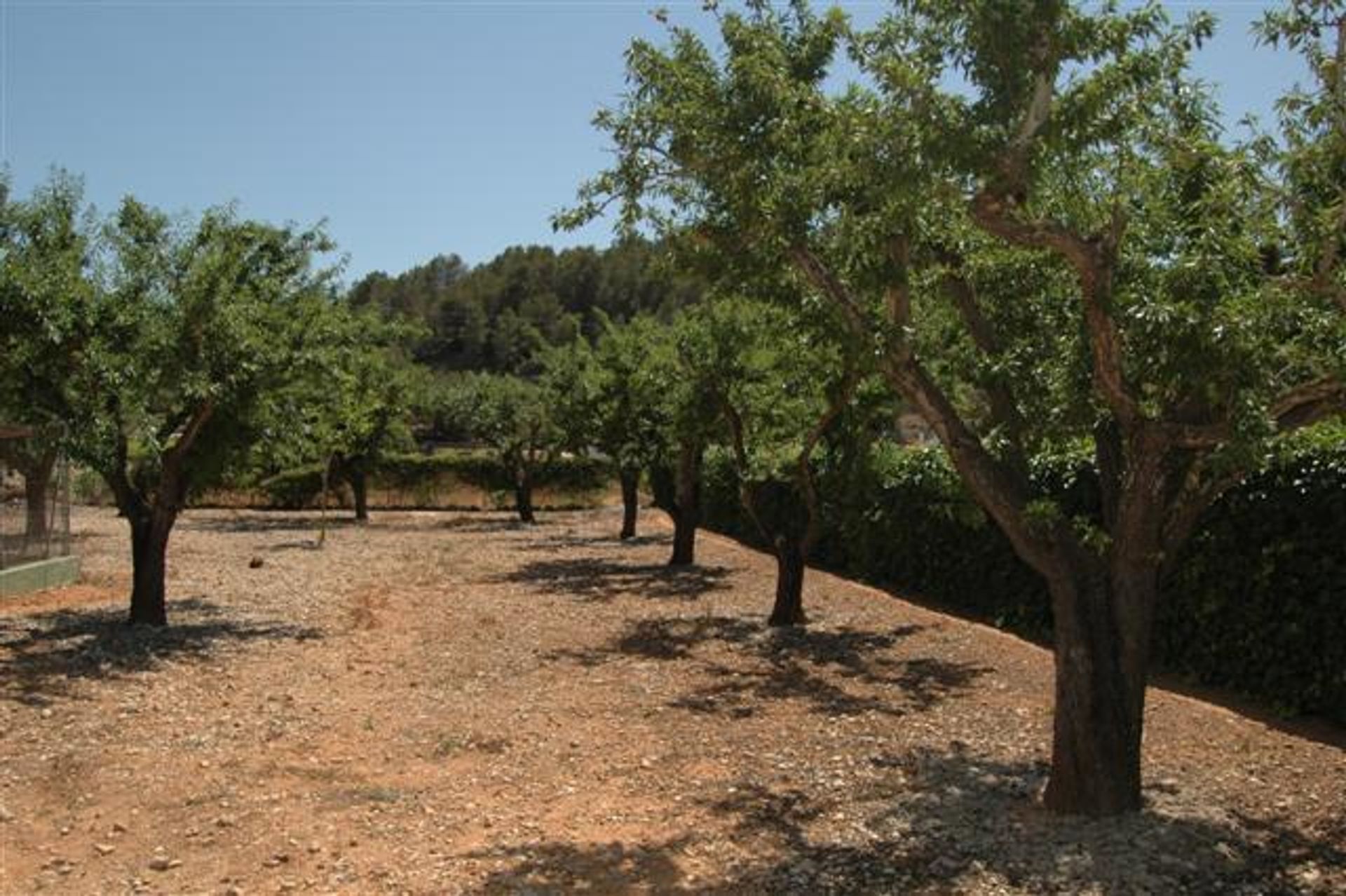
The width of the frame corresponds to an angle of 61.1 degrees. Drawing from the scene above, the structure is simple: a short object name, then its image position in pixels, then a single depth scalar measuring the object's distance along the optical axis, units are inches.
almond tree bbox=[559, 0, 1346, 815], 232.1
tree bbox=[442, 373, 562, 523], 1475.1
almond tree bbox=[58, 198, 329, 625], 490.3
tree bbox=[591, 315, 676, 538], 958.4
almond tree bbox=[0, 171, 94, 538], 470.0
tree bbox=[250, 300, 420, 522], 568.7
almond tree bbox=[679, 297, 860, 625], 553.6
